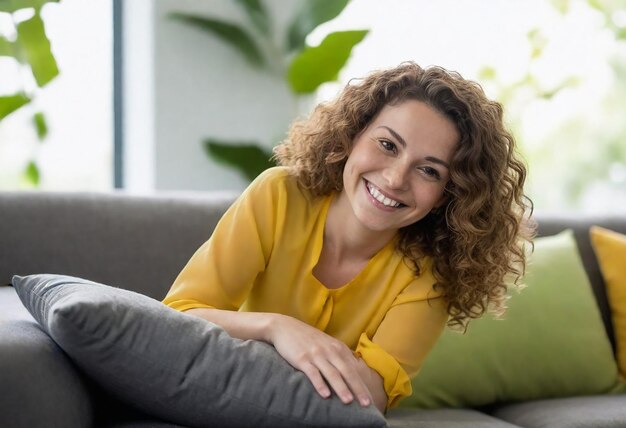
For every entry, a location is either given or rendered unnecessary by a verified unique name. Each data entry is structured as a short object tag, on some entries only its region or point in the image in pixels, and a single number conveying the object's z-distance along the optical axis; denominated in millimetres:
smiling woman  1698
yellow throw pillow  2501
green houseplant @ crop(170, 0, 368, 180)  2936
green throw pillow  2277
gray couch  2109
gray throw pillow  1378
